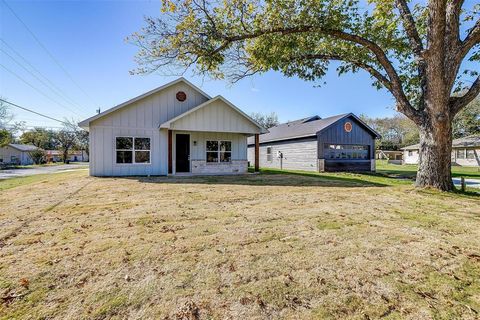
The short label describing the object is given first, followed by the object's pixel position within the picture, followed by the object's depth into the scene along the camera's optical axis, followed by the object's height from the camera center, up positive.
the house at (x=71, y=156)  49.62 +0.93
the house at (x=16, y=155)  43.97 +1.03
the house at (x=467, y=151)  26.67 +0.41
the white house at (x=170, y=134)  12.12 +1.35
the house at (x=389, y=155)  43.80 +0.18
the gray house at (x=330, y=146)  18.33 +0.89
